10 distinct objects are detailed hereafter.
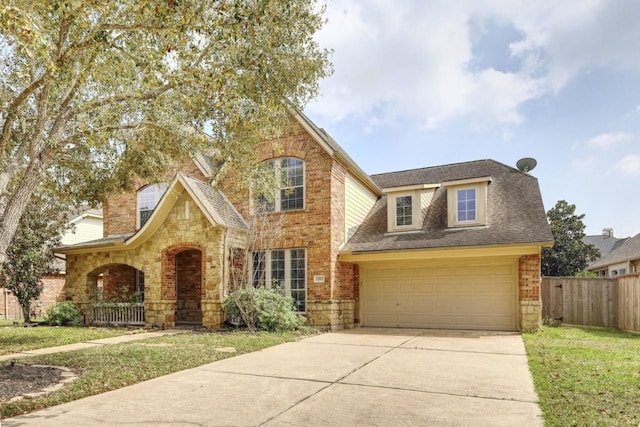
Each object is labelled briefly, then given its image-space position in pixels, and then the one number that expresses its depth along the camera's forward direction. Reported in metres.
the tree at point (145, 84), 6.11
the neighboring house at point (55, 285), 20.61
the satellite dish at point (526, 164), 16.67
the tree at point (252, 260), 12.77
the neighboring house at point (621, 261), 20.09
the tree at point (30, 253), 15.80
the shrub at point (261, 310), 12.46
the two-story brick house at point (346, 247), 13.11
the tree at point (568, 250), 25.91
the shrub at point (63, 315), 15.15
